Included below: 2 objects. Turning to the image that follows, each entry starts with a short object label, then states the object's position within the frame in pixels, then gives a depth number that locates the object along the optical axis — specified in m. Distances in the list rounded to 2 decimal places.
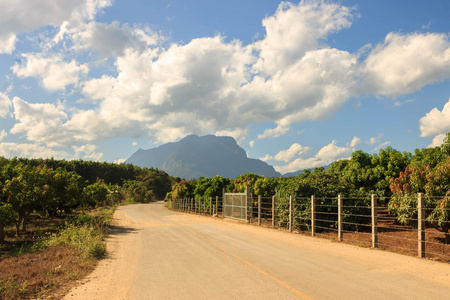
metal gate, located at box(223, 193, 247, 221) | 24.62
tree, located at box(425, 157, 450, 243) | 11.07
